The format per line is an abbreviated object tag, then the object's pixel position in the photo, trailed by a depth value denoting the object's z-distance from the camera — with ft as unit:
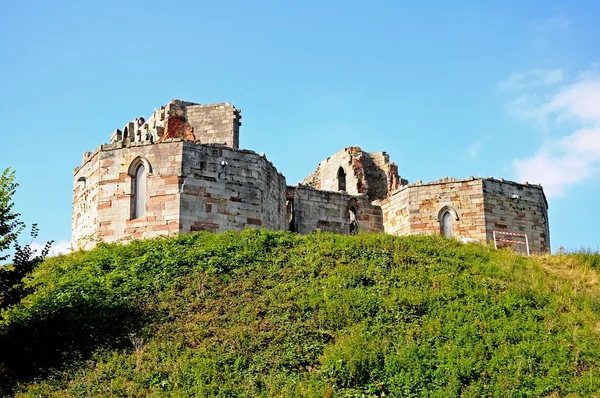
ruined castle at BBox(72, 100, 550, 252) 89.17
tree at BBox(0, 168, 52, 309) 61.77
